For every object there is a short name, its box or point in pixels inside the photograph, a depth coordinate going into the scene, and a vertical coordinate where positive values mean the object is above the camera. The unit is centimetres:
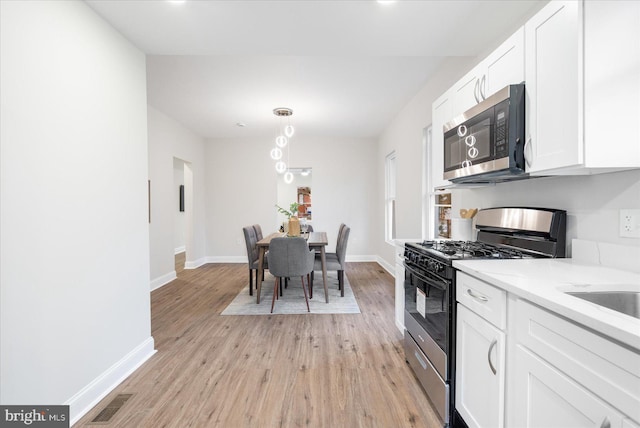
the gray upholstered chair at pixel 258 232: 440 -36
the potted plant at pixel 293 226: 381 -22
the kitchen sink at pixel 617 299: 106 -33
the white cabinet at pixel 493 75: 150 +80
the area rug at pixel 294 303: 334 -117
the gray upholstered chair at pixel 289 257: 317 -54
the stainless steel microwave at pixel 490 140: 148 +41
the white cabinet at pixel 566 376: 72 -49
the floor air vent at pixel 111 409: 165 -121
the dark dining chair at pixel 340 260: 382 -70
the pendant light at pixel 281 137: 429 +109
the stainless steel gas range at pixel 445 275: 156 -40
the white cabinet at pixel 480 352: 119 -65
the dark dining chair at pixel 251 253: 383 -59
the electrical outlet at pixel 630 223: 126 -6
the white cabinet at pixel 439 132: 229 +66
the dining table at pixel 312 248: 343 -52
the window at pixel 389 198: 561 +22
